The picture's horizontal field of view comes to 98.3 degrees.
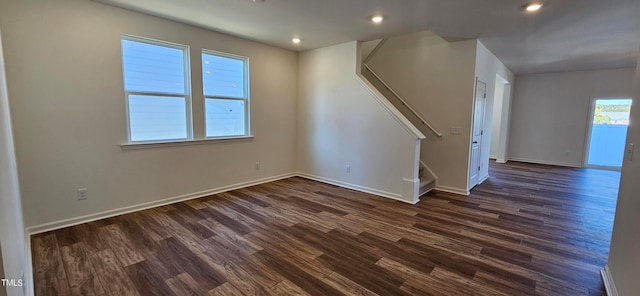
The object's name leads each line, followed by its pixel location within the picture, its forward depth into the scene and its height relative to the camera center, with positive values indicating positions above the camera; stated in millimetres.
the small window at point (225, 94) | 4219 +419
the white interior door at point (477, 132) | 4625 -139
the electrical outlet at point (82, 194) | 3141 -863
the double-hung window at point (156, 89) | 3445 +389
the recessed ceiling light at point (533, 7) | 2883 +1253
